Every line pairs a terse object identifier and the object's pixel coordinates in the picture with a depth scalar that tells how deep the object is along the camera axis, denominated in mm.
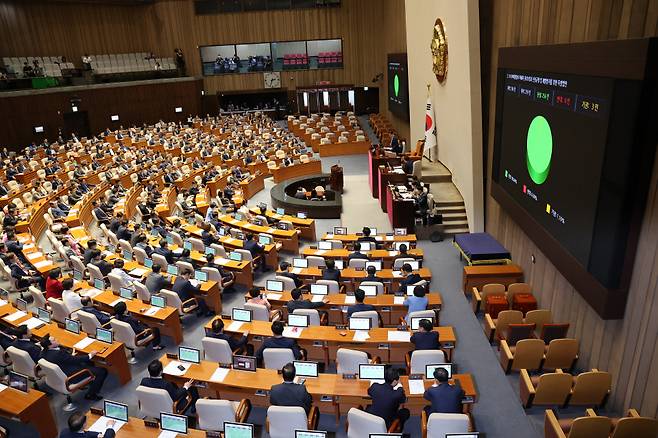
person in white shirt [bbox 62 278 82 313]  9602
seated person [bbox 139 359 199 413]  6777
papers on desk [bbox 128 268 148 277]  11383
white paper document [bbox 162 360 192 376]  7379
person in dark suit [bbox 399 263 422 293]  10089
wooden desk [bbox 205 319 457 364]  8047
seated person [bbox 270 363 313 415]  6395
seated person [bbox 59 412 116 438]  5609
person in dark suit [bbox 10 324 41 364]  8117
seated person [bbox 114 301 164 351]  8823
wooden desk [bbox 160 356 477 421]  6812
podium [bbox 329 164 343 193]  19094
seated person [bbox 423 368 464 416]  6203
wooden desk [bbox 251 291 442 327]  9406
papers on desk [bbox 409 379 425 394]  6727
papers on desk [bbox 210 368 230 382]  7230
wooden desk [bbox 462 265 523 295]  10672
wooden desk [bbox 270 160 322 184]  21969
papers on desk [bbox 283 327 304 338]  8359
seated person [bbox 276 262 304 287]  10886
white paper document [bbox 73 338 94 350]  8320
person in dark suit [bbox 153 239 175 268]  12070
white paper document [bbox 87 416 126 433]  6156
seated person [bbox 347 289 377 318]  8828
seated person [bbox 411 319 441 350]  7594
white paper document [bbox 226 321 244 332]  8633
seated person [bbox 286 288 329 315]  9180
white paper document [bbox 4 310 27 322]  9430
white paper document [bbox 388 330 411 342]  7973
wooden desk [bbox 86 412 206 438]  6109
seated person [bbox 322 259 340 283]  10555
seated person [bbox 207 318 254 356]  8078
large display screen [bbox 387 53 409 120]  24125
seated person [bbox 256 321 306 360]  7521
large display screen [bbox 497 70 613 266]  6781
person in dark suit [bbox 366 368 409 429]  6293
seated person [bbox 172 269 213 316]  10273
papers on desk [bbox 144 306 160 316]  9406
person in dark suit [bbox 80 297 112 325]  9156
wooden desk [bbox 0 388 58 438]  6871
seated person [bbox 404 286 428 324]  8867
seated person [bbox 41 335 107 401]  7906
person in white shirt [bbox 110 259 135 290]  10523
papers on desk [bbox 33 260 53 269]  12242
